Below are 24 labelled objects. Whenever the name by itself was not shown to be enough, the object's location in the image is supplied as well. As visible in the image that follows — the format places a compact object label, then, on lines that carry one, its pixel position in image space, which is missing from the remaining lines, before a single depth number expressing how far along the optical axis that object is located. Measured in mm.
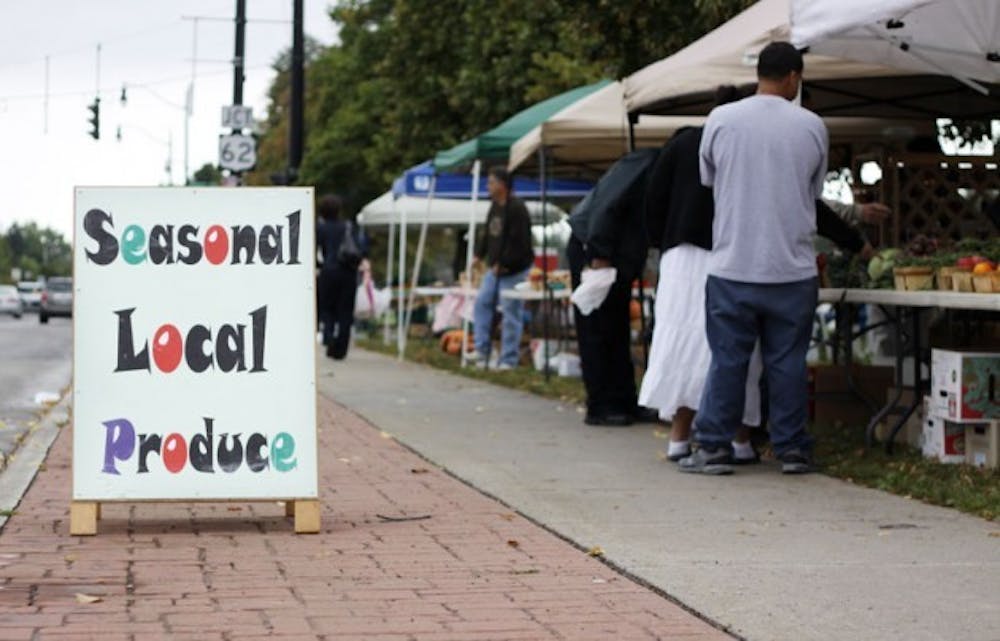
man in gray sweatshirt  9477
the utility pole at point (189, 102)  44300
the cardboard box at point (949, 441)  9875
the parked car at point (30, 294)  100688
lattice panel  11680
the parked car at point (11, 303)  80531
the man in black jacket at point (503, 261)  19562
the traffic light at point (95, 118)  49594
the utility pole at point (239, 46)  37344
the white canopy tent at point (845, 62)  9430
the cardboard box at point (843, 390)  11945
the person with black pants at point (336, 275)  22266
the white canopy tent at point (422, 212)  30891
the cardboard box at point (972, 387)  9609
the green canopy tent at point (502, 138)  18766
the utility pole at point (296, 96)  34906
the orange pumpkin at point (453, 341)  25734
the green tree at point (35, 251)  183625
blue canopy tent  24578
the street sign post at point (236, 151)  36031
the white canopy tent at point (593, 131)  15844
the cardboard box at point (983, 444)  9505
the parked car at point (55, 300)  62691
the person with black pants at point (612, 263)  11758
